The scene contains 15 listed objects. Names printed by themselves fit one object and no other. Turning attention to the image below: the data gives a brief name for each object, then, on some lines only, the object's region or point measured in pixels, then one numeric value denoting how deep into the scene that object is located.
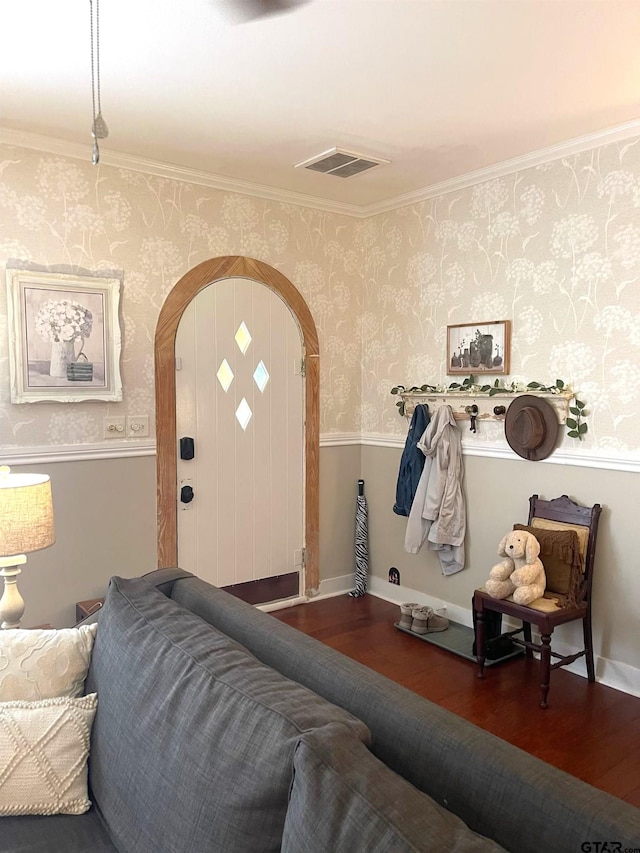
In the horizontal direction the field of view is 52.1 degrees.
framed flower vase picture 3.23
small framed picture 3.71
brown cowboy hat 3.45
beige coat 3.91
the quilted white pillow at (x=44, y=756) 1.57
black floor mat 3.55
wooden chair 3.03
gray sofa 1.01
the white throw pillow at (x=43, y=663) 1.74
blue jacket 4.12
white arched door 3.86
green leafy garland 3.34
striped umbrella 4.60
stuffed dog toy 3.16
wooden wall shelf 3.42
